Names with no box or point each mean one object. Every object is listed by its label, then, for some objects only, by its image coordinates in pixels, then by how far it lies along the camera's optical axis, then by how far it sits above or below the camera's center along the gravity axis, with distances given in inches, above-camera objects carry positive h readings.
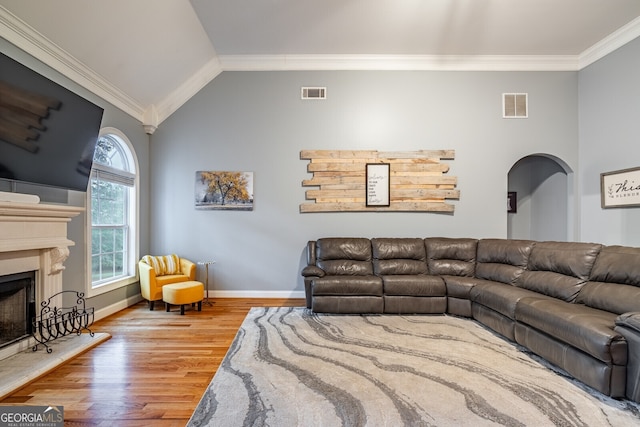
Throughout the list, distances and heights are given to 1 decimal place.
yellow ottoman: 150.0 -40.2
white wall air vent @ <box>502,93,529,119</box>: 185.6 +67.9
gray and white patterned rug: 71.7 -49.2
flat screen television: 90.4 +30.1
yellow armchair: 155.6 -32.0
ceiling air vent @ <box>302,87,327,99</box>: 186.4 +77.1
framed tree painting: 184.5 +15.8
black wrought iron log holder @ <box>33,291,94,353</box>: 107.7 -40.7
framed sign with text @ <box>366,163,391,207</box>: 183.3 +19.1
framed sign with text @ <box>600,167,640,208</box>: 149.6 +13.8
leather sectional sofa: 80.9 -31.7
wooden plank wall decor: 183.8 +21.0
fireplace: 96.8 -16.0
